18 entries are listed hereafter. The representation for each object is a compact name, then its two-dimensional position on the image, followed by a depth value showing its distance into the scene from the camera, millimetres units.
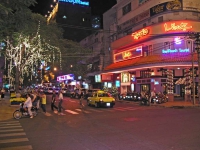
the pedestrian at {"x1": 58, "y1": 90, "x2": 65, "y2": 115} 19681
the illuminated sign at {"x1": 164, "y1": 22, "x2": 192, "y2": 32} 30531
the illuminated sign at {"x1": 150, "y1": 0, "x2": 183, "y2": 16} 31844
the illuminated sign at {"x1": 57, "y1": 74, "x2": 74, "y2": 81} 54903
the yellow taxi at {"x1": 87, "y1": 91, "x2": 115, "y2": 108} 24016
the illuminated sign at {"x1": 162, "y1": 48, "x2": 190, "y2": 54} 30692
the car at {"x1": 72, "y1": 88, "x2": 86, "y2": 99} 41062
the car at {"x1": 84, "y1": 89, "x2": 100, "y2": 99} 36641
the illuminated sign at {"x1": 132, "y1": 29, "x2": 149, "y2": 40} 33700
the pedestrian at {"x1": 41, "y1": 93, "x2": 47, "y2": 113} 19797
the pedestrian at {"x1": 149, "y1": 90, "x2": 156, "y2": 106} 28266
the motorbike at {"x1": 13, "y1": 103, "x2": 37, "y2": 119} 16723
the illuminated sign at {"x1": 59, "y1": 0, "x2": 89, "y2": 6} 92919
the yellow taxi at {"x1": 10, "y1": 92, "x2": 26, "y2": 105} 26239
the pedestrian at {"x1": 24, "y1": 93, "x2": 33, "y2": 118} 16777
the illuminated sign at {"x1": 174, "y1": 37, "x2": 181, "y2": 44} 30084
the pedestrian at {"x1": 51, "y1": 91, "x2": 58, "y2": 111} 21422
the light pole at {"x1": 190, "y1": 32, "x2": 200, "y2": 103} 24703
